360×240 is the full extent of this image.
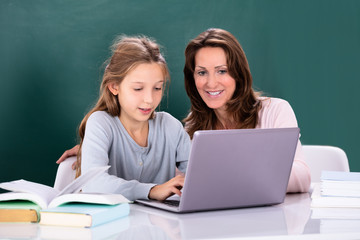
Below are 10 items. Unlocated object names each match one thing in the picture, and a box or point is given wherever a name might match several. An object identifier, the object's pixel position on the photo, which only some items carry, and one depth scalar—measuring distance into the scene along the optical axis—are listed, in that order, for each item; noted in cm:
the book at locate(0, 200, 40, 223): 191
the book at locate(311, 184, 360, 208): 205
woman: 262
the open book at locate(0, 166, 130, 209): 191
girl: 230
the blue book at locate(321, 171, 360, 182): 208
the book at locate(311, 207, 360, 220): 196
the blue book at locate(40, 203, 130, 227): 186
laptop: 194
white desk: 174
